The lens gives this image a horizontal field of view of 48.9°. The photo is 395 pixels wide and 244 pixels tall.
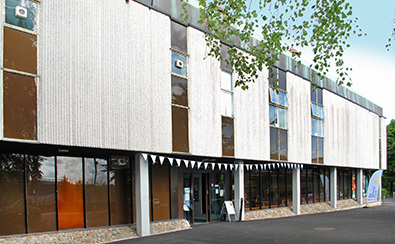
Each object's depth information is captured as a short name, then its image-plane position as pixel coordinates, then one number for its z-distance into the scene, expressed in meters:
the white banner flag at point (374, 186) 35.94
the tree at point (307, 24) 11.00
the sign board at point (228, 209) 20.91
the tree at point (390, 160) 68.62
